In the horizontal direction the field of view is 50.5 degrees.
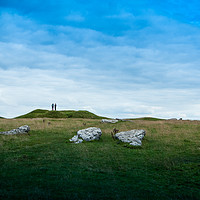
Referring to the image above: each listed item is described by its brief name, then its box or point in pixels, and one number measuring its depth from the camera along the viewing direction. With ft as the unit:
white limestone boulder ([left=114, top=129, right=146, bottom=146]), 88.12
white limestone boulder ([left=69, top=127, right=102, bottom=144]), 93.20
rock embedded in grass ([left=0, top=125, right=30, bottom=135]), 108.17
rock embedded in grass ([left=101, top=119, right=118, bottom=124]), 179.01
